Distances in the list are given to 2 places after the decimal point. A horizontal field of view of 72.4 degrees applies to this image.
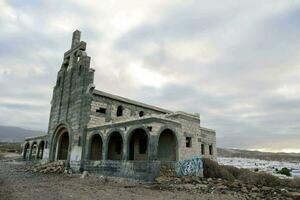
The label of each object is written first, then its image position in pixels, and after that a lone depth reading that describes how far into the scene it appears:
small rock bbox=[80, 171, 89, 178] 17.01
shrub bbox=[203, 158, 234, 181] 16.28
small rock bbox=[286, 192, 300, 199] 10.50
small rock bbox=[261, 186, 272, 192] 11.92
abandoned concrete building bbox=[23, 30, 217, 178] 16.09
